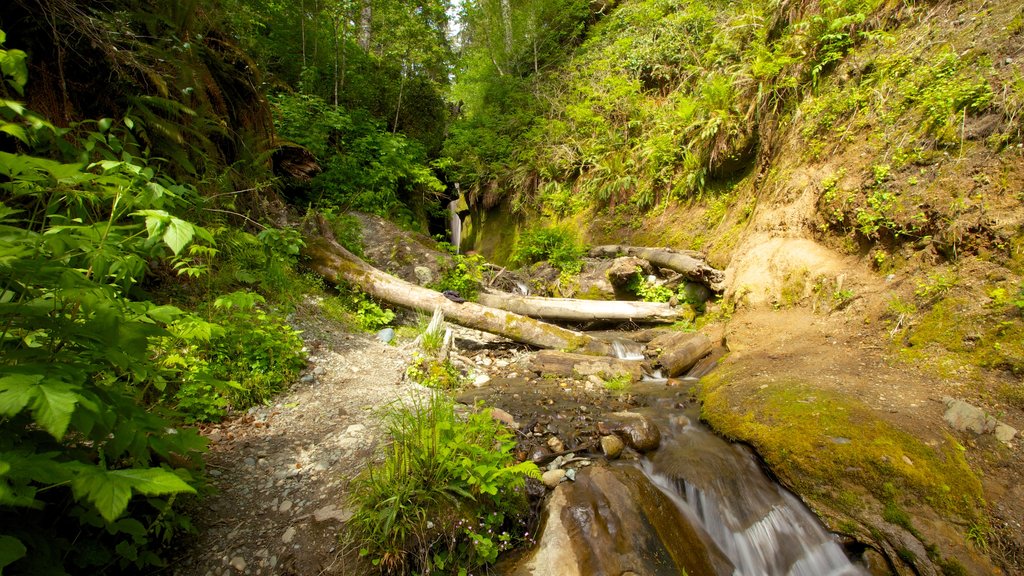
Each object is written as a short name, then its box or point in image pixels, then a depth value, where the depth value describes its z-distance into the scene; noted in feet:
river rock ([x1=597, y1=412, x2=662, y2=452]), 11.62
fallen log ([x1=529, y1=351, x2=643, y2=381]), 16.98
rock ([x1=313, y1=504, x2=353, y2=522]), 7.73
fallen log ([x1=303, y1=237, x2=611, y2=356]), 20.10
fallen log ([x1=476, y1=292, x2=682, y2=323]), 22.98
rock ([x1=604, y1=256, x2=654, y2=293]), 25.63
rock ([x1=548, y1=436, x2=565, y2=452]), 11.23
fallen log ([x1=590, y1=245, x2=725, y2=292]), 21.33
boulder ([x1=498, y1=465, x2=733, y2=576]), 7.64
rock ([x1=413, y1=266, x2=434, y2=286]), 25.29
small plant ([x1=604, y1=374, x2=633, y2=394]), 15.78
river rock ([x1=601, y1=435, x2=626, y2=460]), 11.15
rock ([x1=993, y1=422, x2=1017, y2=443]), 8.75
